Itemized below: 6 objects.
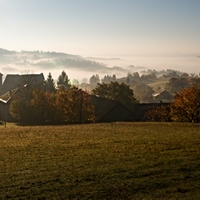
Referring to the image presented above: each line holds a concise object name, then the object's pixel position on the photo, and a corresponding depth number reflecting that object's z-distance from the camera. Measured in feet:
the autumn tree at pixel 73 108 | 208.44
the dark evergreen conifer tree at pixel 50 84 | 349.82
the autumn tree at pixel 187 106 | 194.78
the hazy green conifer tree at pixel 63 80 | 447.01
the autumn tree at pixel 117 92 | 289.94
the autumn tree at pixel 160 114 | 209.99
